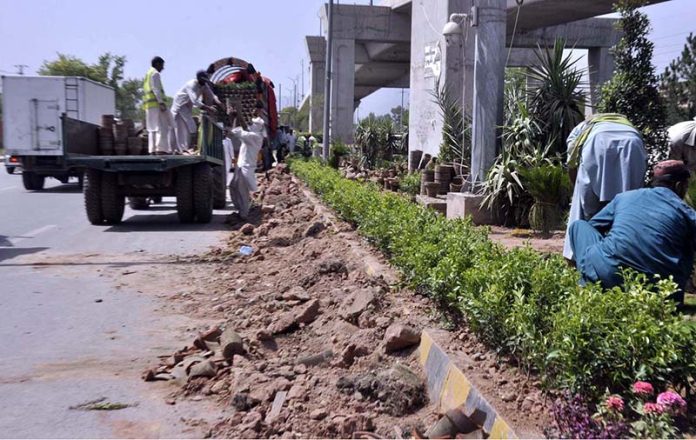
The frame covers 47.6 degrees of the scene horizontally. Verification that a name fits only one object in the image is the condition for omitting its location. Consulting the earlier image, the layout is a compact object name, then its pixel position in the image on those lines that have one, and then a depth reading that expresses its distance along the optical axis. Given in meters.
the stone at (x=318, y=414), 4.23
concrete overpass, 17.48
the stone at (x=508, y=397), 3.70
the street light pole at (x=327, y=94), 23.77
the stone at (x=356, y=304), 5.74
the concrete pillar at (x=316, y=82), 35.12
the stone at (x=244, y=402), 4.55
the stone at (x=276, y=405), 4.30
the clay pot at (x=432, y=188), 14.18
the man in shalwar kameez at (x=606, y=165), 6.01
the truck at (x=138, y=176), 12.87
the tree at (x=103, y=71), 50.69
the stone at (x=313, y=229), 10.76
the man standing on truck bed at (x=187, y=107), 14.09
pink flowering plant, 3.14
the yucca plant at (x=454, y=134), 13.88
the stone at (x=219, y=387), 4.94
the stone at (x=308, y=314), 6.20
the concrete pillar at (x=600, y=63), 23.89
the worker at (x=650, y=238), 4.68
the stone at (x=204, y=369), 5.15
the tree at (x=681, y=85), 13.78
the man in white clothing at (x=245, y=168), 14.00
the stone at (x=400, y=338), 4.97
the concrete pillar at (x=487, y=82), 11.11
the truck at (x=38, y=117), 22.05
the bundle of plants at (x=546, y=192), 9.53
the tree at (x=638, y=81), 11.02
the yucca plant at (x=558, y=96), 10.91
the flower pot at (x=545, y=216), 9.71
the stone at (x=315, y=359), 5.13
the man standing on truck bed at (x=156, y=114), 13.26
